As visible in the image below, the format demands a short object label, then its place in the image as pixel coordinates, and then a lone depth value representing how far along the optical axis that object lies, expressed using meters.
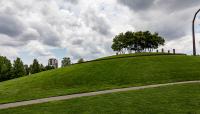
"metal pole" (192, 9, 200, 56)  20.40
